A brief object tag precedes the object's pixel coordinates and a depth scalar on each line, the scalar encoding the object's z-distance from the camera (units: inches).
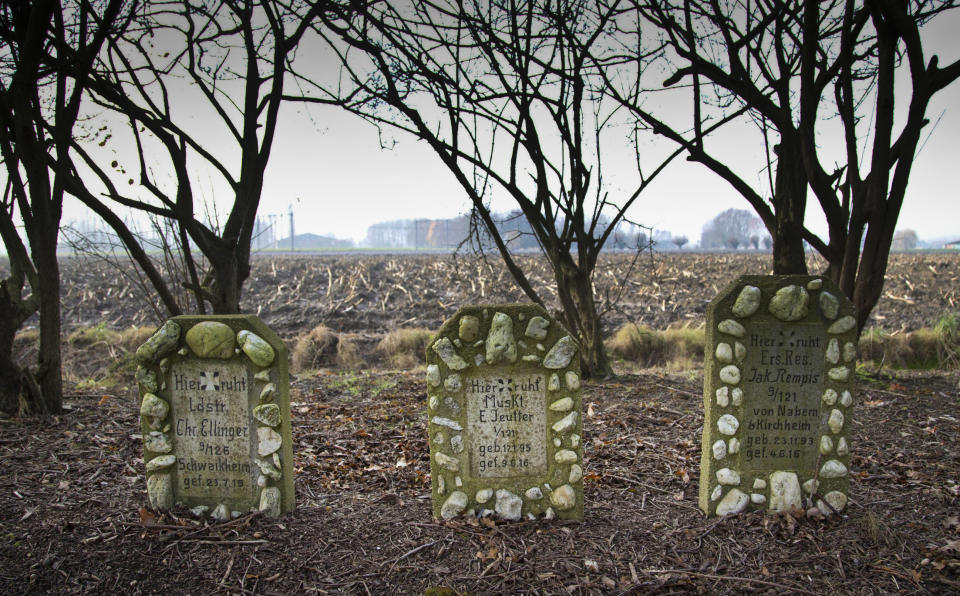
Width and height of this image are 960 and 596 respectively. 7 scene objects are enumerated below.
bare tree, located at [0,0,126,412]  225.1
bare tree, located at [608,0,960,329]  237.6
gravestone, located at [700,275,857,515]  150.1
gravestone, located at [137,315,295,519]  151.6
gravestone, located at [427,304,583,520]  151.3
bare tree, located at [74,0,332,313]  237.6
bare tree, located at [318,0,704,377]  279.7
